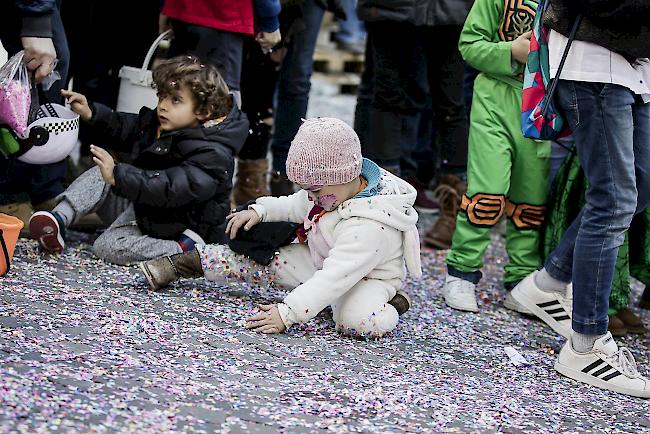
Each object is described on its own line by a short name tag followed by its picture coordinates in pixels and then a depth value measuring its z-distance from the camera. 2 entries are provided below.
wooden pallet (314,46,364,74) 9.71
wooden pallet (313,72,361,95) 9.76
